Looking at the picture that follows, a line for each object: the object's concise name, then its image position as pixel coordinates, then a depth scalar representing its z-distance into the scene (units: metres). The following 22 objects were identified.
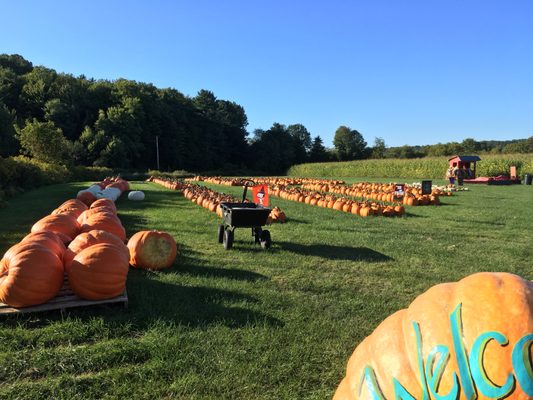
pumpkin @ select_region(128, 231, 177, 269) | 5.34
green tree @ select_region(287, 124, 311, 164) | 87.55
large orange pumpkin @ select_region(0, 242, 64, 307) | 3.78
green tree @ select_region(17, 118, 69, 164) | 32.16
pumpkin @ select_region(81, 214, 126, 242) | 5.93
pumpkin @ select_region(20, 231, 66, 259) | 4.28
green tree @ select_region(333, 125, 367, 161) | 88.50
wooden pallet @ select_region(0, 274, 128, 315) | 3.80
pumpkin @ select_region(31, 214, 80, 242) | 5.70
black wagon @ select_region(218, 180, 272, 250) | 6.66
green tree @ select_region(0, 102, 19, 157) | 39.47
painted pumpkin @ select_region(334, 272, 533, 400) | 1.42
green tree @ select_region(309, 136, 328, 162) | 87.81
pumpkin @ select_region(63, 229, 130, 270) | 4.42
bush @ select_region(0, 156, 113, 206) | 17.91
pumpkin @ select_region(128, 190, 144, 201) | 15.03
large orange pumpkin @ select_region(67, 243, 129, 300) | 4.02
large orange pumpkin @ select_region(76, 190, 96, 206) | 11.31
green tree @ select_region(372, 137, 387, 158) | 87.50
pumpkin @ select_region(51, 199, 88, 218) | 6.92
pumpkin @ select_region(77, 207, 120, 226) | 6.44
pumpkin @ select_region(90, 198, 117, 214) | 7.84
